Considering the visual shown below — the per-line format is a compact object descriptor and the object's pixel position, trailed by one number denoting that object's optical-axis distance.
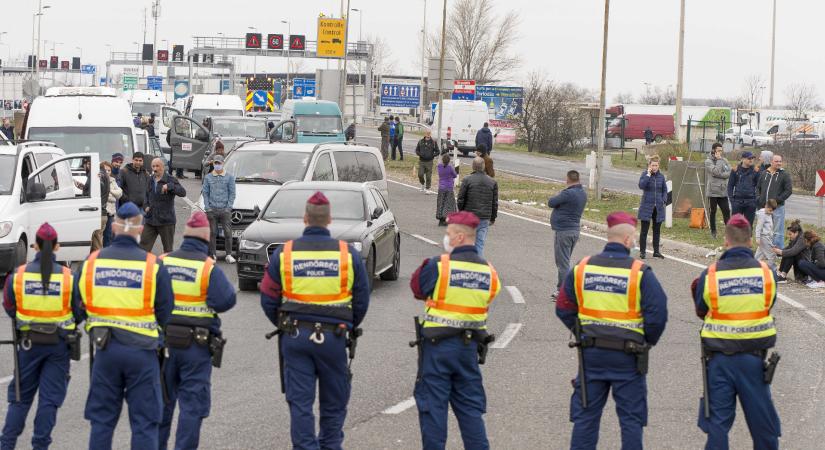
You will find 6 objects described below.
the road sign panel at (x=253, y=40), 83.25
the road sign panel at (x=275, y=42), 82.69
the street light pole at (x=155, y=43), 101.05
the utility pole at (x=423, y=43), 105.19
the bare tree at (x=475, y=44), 100.75
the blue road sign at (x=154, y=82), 105.31
